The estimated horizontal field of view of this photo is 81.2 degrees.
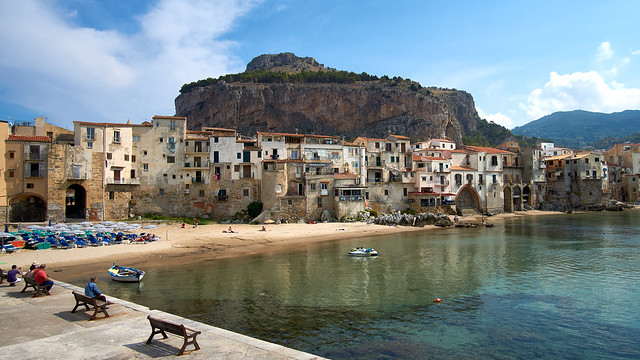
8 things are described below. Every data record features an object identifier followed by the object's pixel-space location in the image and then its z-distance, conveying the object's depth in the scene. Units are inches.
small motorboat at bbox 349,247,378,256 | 1305.4
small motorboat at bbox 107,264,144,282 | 945.5
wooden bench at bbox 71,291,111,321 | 510.9
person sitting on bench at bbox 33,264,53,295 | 623.8
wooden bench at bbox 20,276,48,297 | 622.8
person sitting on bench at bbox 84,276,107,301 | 545.3
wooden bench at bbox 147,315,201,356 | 394.9
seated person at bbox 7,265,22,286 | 699.4
